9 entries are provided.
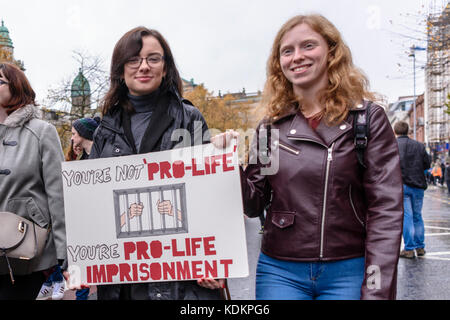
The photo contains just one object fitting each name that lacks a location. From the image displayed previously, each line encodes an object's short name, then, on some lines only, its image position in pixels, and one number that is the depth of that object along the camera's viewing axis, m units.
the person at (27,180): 2.76
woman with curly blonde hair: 2.08
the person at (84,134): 4.80
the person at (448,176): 20.31
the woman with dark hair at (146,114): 2.36
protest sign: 2.28
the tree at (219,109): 38.91
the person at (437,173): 29.37
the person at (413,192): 7.03
